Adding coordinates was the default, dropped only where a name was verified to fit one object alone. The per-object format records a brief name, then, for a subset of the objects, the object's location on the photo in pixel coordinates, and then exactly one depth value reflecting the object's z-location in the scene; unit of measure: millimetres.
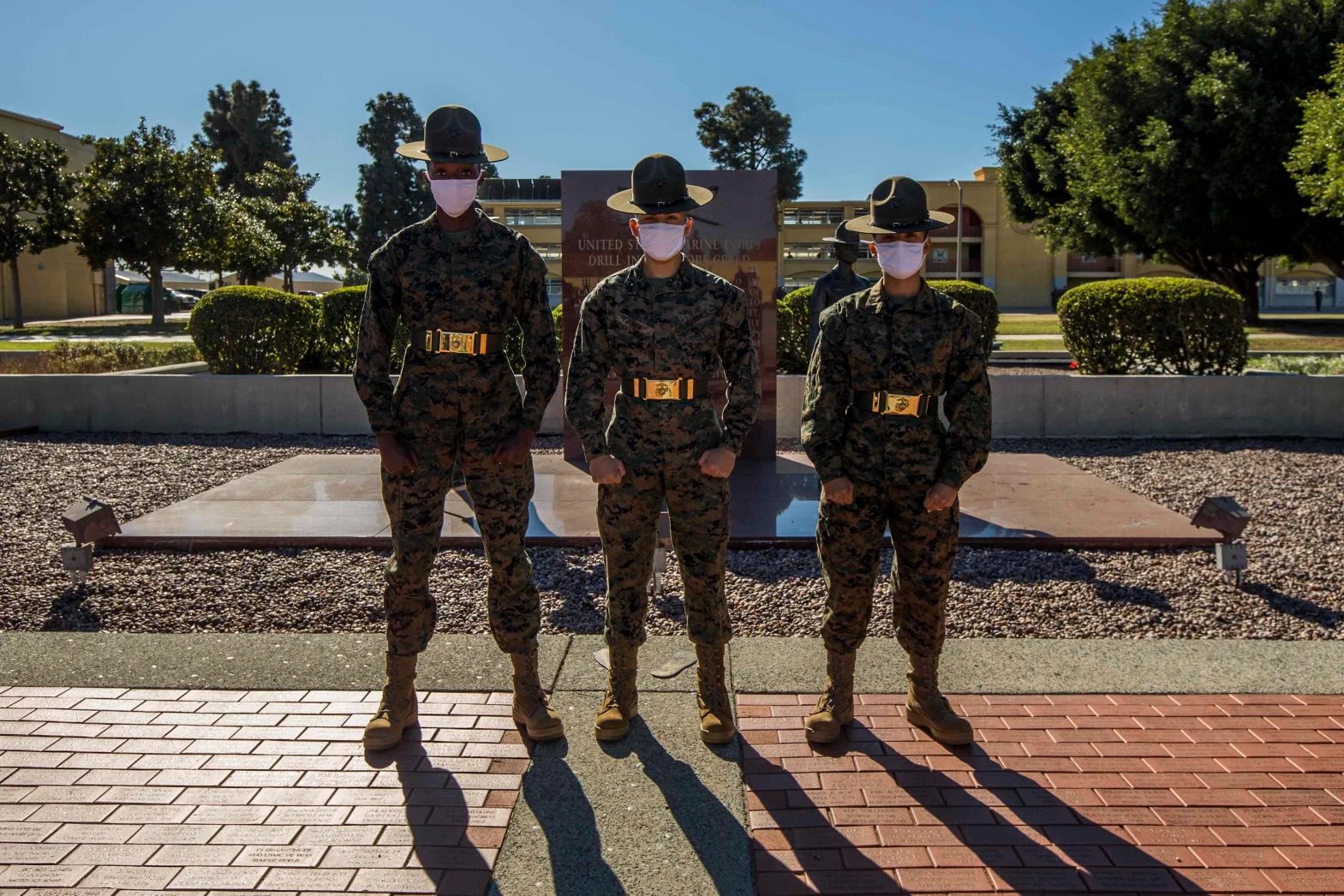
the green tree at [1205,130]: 27000
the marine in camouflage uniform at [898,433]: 3746
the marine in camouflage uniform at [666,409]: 3807
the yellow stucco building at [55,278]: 47688
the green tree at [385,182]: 63031
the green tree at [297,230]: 46031
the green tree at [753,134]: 62906
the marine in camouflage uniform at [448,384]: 3832
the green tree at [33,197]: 35906
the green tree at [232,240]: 36125
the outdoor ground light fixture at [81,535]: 5750
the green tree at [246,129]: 67062
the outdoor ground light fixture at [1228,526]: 5691
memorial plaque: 8914
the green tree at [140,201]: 34406
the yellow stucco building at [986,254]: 62312
